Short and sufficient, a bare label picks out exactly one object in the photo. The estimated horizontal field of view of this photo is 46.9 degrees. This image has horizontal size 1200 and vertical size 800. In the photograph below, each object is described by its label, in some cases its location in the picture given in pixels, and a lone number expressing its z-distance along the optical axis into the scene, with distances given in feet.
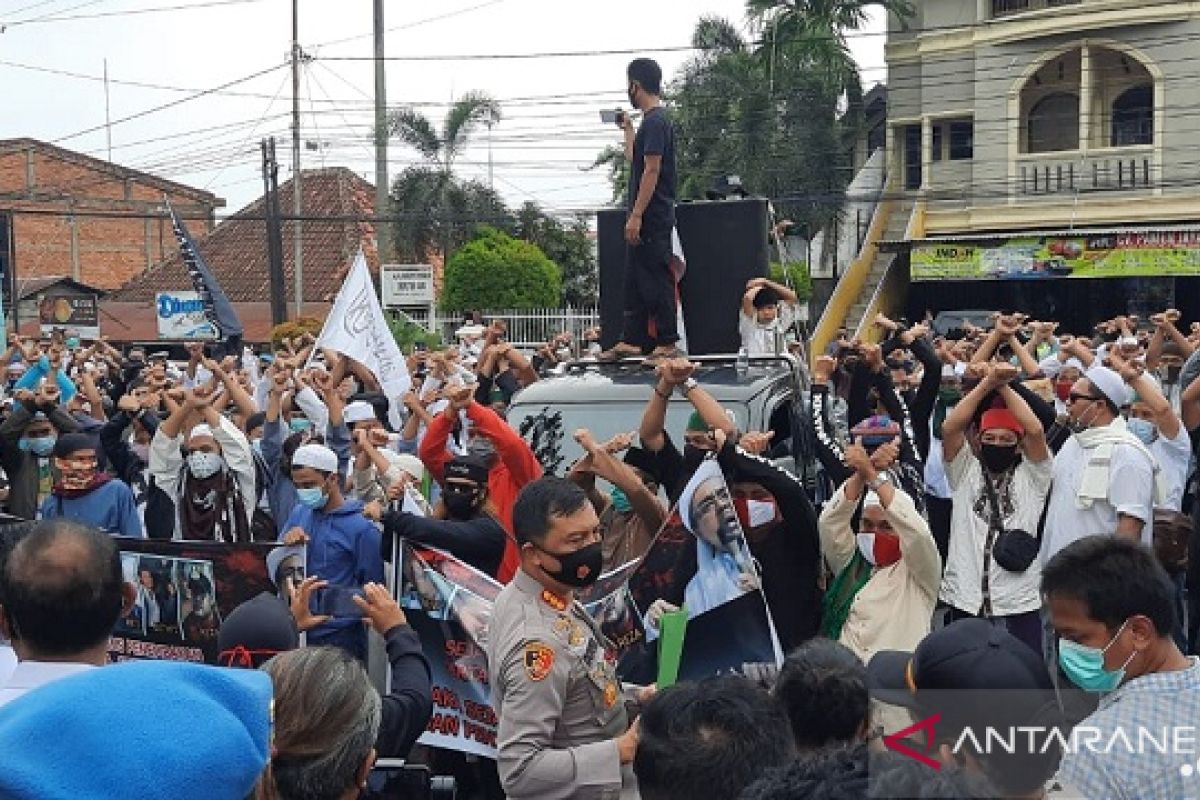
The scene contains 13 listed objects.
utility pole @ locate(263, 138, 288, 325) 92.84
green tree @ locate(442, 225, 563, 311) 94.68
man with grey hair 8.58
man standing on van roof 25.00
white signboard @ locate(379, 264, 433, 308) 90.79
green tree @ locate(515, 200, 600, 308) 115.96
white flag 32.14
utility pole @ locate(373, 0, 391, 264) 97.50
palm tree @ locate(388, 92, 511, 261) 113.50
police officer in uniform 11.10
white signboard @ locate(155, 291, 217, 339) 108.06
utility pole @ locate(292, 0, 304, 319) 102.89
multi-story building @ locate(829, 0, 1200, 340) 95.45
